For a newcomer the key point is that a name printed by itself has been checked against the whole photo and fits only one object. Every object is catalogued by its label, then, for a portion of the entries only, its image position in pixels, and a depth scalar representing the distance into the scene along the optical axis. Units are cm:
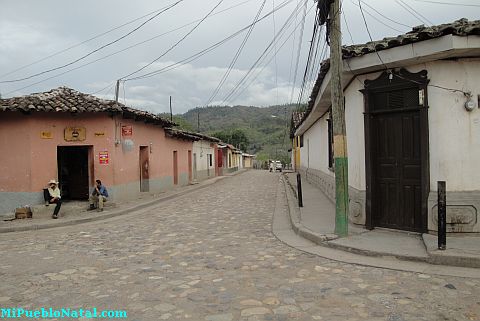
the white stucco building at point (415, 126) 654
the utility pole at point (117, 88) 2362
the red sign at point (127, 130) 1439
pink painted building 1243
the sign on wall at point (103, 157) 1366
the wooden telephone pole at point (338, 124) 716
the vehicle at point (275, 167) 4860
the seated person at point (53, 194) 1182
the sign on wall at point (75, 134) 1313
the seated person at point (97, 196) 1270
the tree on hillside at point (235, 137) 7081
